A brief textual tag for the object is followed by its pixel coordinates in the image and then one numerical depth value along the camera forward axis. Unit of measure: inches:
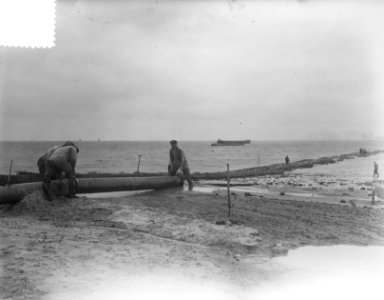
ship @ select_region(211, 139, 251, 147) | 6753.4
